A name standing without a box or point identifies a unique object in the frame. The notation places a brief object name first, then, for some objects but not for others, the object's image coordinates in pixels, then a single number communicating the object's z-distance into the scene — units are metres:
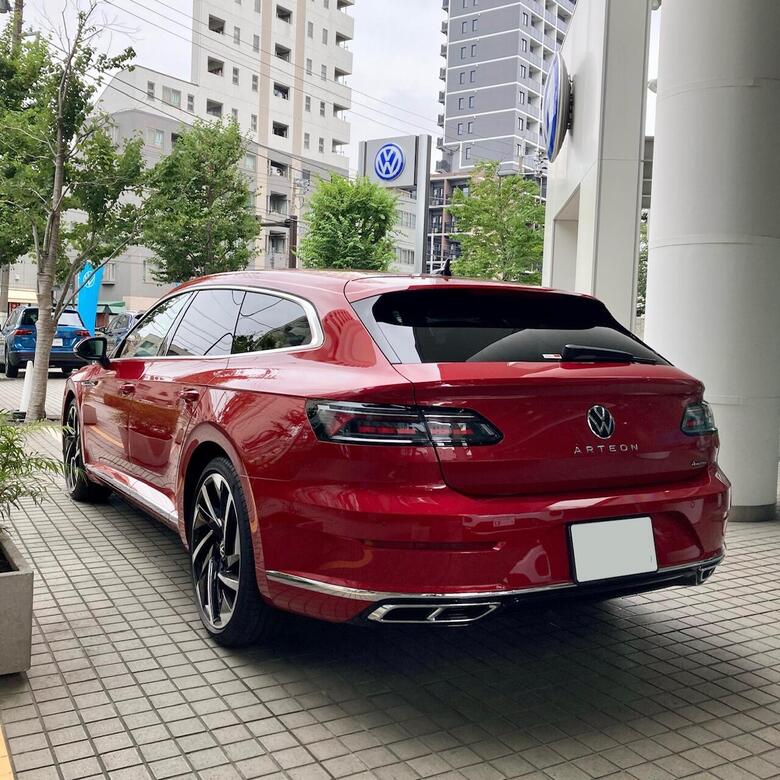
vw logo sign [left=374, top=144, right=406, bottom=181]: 17.17
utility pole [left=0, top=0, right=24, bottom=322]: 14.59
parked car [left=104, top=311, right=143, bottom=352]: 27.56
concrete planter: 3.29
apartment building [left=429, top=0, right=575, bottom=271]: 99.25
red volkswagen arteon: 2.88
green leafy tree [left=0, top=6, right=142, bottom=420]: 11.61
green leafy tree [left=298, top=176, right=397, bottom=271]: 36.75
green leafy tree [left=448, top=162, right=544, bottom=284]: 42.81
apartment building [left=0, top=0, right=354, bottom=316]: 58.72
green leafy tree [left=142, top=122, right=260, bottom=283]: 34.00
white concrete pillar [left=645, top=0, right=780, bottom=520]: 6.63
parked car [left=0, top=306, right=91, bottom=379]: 19.91
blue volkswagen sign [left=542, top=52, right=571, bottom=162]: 13.12
